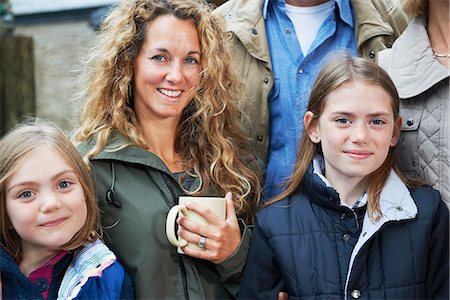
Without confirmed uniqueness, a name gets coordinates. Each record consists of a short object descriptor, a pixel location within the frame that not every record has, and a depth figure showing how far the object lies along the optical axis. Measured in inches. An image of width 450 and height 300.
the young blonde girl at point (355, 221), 77.7
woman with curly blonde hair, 84.0
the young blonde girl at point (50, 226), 77.0
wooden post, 245.1
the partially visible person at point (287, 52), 100.0
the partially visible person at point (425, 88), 81.3
